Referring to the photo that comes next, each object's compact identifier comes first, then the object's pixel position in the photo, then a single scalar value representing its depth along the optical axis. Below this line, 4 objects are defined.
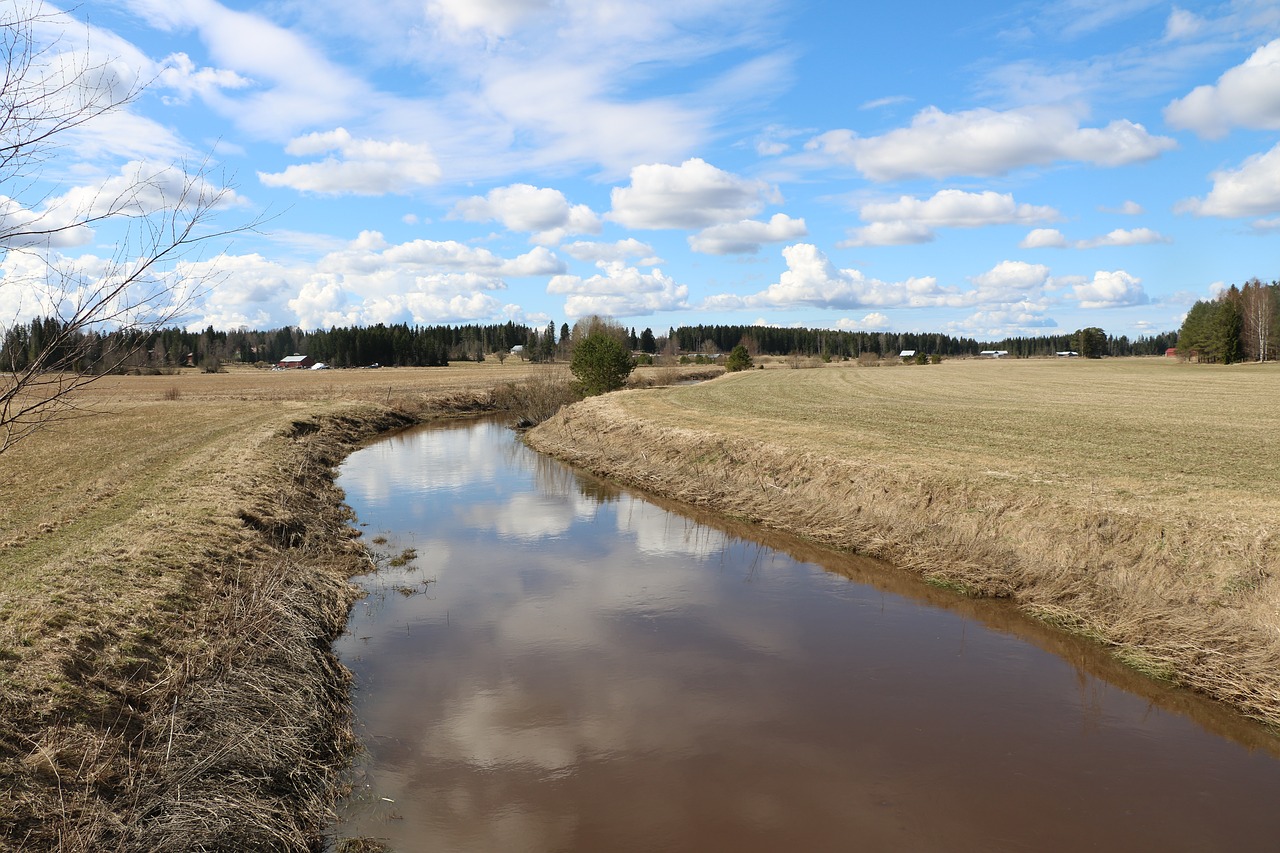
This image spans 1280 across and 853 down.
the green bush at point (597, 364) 52.47
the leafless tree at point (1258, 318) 88.00
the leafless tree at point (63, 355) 4.99
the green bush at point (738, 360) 92.56
